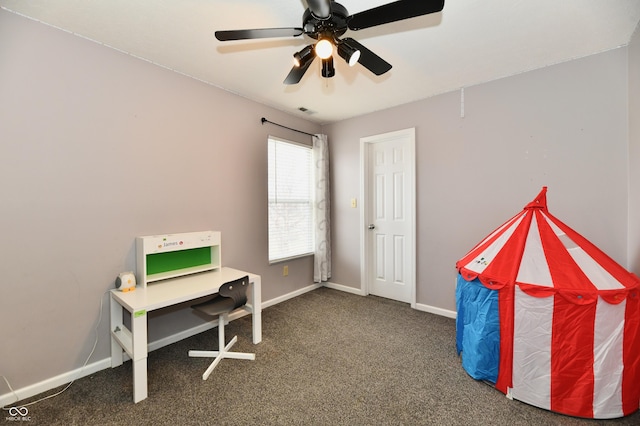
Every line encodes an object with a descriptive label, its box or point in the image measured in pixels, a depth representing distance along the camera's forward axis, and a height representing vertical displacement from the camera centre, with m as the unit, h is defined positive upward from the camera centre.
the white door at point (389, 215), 3.61 -0.06
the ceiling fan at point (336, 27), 1.36 +1.01
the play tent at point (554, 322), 1.66 -0.73
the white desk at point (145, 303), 1.87 -0.67
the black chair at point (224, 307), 2.22 -0.80
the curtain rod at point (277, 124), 3.45 +1.16
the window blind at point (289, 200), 3.63 +0.16
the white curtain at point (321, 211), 4.06 +0.00
